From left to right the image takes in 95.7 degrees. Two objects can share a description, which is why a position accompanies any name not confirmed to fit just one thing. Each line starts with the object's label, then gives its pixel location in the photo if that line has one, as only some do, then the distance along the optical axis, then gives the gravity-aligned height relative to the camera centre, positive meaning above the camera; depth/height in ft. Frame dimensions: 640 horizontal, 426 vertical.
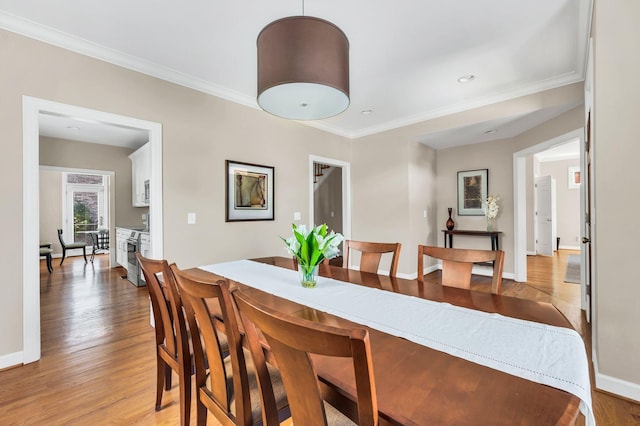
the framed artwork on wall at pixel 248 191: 11.36 +0.88
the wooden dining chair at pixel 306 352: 1.73 -0.94
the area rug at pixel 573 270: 14.99 -3.52
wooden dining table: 1.98 -1.41
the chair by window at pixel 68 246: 20.11 -2.30
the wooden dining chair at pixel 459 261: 5.27 -0.94
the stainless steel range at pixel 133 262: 14.29 -2.56
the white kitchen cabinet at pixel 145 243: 13.64 -1.46
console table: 15.55 -1.26
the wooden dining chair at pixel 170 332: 4.42 -1.97
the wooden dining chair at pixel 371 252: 6.93 -0.99
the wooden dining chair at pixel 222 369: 3.08 -2.01
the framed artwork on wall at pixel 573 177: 23.97 +2.79
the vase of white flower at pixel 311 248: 5.31 -0.67
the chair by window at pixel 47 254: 16.48 -2.28
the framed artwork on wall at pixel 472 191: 16.39 +1.19
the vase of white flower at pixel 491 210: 15.70 +0.06
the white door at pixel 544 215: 22.80 -0.35
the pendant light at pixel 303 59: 4.93 +2.68
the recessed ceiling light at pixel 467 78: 10.30 +4.81
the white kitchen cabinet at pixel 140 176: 16.17 +2.23
